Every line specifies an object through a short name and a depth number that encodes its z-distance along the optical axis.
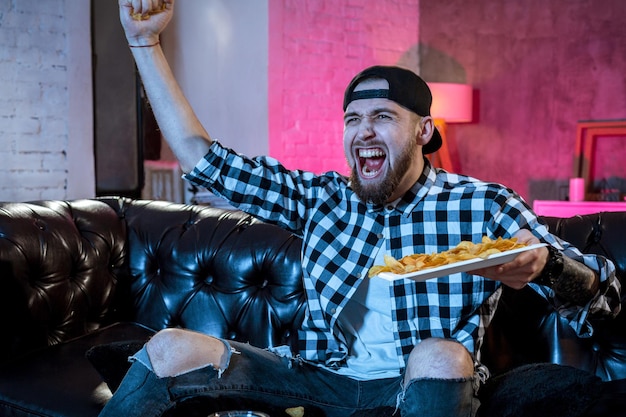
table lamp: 5.22
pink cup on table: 4.97
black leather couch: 1.88
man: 1.51
